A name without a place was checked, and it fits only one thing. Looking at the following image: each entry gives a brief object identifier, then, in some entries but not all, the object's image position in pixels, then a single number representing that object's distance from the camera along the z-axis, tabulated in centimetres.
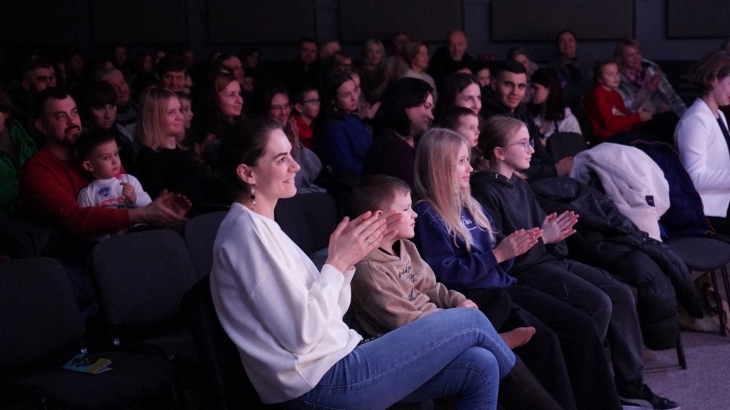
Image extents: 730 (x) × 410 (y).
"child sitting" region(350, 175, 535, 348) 274
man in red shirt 348
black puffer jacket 378
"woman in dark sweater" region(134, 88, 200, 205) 405
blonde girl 307
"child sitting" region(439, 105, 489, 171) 378
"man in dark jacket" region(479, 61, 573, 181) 502
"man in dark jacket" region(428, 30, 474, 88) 825
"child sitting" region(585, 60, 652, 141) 668
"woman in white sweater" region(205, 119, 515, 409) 217
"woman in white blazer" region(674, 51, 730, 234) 454
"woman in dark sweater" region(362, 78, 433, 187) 385
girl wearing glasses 348
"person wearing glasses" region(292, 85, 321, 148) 548
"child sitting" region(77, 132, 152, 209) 364
